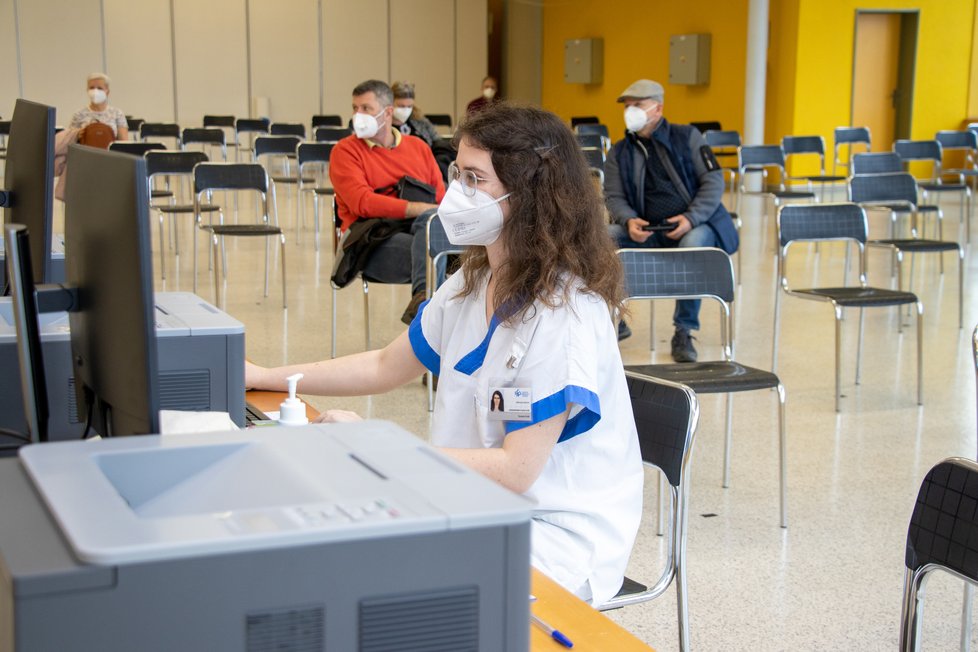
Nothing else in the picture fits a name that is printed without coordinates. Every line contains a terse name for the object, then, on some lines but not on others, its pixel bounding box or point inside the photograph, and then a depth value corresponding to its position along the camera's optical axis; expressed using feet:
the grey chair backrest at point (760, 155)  28.63
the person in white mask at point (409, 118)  20.16
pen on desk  4.10
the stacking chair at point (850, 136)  35.86
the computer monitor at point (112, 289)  3.49
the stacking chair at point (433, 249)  14.20
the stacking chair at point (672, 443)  6.69
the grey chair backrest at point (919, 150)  31.55
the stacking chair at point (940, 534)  5.17
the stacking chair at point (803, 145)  33.29
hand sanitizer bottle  4.86
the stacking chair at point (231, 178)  21.40
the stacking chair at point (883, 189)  21.74
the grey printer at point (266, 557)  2.48
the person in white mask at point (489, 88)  42.31
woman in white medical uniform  5.51
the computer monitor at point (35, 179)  5.74
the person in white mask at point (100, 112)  29.45
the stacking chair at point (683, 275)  12.10
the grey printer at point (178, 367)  5.42
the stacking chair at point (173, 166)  23.41
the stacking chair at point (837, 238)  14.88
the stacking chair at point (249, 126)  41.55
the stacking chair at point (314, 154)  27.48
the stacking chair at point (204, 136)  36.60
